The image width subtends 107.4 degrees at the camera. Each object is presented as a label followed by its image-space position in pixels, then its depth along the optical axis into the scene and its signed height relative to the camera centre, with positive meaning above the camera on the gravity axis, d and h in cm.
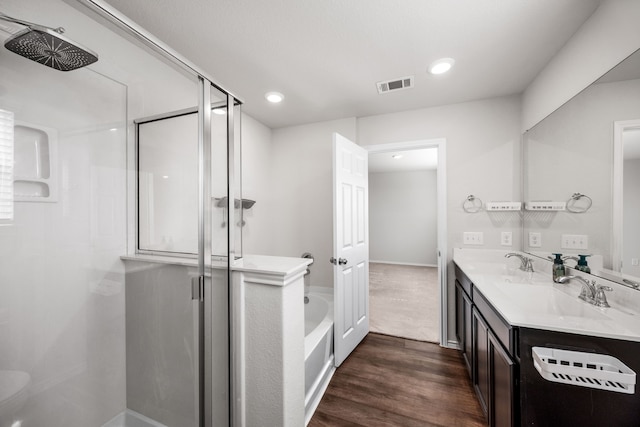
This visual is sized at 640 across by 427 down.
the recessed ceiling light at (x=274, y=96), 223 +113
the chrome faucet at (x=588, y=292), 121 -44
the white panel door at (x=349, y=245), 210 -33
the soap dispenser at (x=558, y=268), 155 -38
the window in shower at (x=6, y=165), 83 +18
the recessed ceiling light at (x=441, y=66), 173 +111
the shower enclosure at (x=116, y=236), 93 -11
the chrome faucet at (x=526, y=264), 190 -43
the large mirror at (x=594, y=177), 115 +21
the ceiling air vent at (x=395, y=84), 199 +112
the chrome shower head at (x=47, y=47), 82 +63
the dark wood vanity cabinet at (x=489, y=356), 108 -84
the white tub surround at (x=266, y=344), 121 -70
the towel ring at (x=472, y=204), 233 +7
